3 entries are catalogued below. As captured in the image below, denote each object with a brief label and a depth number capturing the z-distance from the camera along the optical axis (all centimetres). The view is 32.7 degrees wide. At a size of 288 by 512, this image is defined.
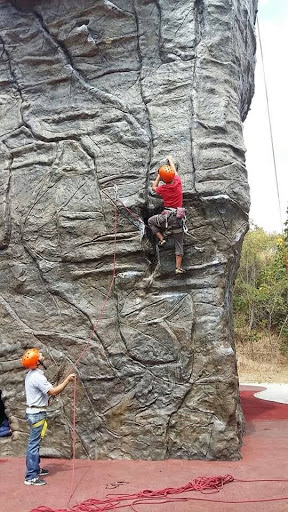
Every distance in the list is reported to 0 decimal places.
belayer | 485
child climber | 589
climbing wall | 592
